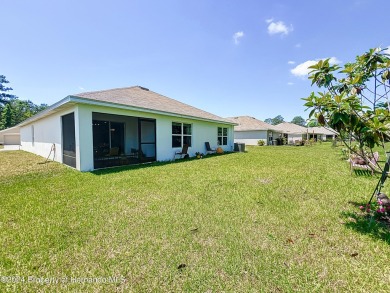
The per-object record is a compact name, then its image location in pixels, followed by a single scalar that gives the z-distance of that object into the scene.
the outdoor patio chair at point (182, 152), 12.51
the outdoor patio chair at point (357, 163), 6.90
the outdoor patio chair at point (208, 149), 15.31
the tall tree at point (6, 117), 48.47
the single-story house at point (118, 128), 8.20
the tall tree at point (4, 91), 50.84
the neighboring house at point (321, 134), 48.56
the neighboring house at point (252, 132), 30.52
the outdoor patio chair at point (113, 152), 12.67
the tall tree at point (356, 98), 2.72
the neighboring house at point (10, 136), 34.09
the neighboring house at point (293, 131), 45.40
